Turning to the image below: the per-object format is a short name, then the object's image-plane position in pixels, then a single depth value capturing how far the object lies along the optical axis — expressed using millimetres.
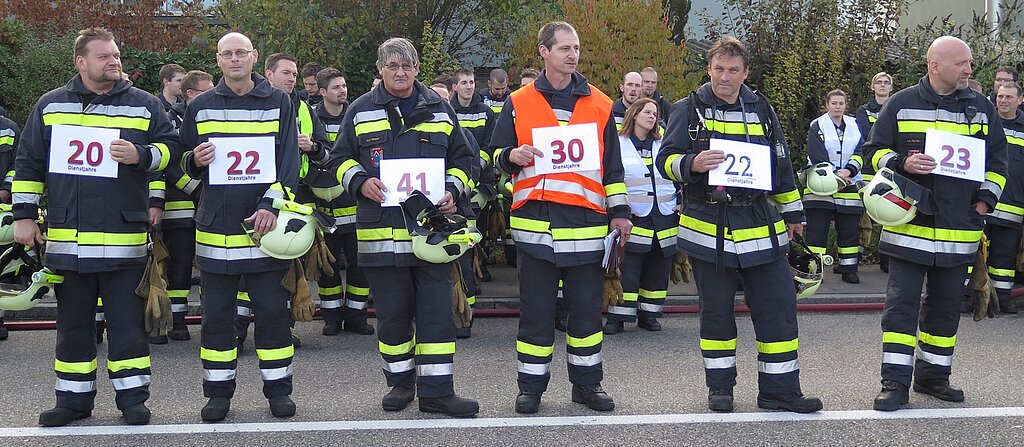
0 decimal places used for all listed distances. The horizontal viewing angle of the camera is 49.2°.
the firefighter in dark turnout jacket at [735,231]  6023
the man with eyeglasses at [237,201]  6000
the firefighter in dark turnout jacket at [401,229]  6129
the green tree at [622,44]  12602
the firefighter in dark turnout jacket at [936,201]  6164
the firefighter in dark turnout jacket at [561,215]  6105
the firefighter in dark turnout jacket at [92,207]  5871
